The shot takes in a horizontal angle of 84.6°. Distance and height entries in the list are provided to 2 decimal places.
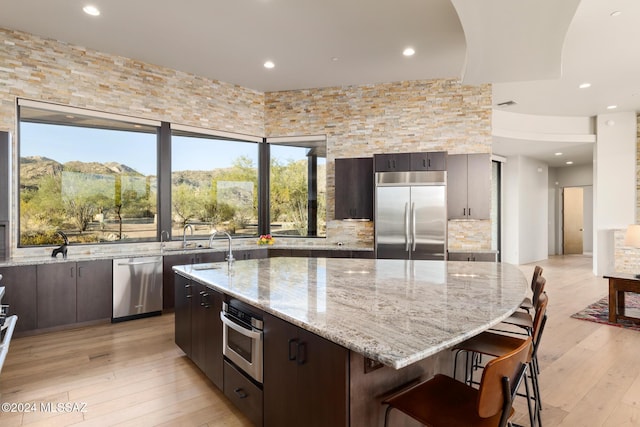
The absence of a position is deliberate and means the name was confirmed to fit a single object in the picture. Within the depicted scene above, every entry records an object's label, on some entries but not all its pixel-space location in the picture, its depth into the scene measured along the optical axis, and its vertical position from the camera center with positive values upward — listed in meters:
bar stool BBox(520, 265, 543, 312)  2.99 -0.64
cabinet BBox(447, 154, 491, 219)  5.47 +0.42
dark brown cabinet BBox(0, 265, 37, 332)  3.79 -0.88
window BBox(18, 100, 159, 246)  4.40 +0.50
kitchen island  1.43 -0.50
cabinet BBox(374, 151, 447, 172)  5.34 +0.79
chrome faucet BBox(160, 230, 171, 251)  5.29 -0.38
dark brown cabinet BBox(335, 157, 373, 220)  5.82 +0.41
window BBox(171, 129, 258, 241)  5.62 +0.48
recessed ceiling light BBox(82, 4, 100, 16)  3.82 +2.23
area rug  4.53 -1.44
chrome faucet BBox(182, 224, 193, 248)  5.36 -0.37
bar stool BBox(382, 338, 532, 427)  1.30 -0.84
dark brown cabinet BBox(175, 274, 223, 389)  2.60 -0.93
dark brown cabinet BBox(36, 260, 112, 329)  3.99 -0.94
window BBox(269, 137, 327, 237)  6.36 +0.48
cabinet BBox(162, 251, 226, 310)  4.82 -0.82
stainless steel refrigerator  5.29 -0.04
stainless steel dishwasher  4.46 -0.98
